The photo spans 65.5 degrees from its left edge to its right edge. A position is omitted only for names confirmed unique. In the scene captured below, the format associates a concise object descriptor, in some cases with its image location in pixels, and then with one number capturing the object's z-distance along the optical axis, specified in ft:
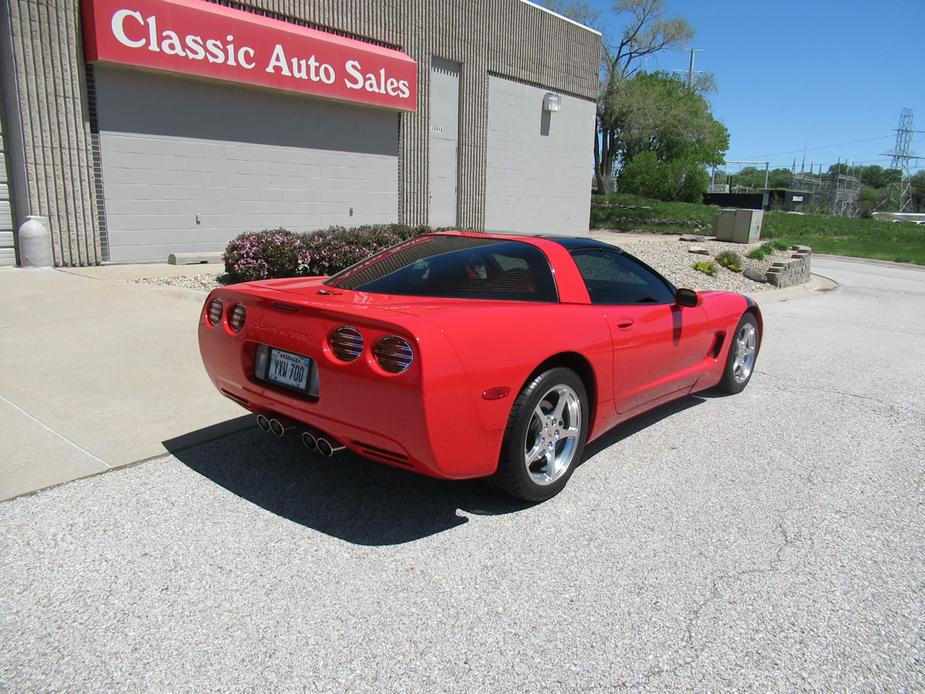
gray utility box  62.39
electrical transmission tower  288.92
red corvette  10.14
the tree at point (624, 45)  139.13
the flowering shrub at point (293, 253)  30.83
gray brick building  34.19
